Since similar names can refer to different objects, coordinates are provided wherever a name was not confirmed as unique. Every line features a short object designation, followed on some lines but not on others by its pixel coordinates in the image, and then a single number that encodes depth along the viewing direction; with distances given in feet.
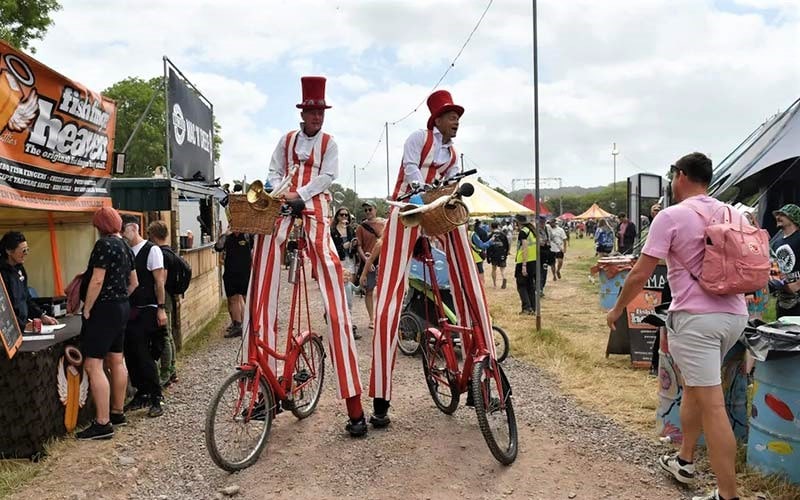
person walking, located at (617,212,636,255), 46.06
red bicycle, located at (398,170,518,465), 12.50
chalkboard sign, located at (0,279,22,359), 13.52
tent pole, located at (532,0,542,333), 26.09
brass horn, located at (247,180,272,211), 13.17
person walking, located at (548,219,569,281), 50.31
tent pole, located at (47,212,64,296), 21.68
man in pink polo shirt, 10.51
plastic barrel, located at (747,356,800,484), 11.15
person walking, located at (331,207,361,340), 33.32
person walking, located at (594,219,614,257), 60.21
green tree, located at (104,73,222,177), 119.85
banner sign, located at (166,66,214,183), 30.19
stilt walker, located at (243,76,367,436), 14.24
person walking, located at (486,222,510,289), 52.39
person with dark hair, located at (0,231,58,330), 15.99
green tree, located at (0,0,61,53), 61.87
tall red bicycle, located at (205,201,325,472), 12.33
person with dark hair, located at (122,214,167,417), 17.48
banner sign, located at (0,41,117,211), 16.30
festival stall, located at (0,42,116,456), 13.83
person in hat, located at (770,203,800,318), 17.62
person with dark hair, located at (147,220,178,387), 19.12
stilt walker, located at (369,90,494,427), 14.17
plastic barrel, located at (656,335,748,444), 13.04
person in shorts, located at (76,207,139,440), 14.97
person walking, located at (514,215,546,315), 34.06
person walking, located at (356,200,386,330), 28.76
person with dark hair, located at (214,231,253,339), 27.14
